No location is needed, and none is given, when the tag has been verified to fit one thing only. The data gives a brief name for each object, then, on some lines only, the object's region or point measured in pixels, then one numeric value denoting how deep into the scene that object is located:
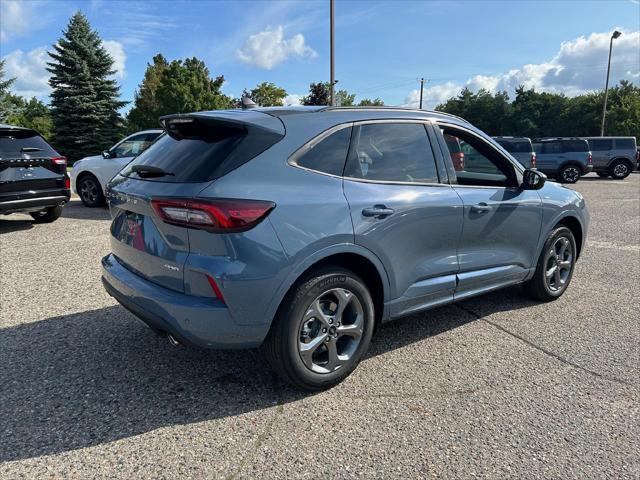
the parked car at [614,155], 21.91
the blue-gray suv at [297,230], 2.56
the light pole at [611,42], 35.95
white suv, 10.05
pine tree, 34.12
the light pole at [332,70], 20.64
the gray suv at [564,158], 19.80
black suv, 7.24
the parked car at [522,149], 18.22
